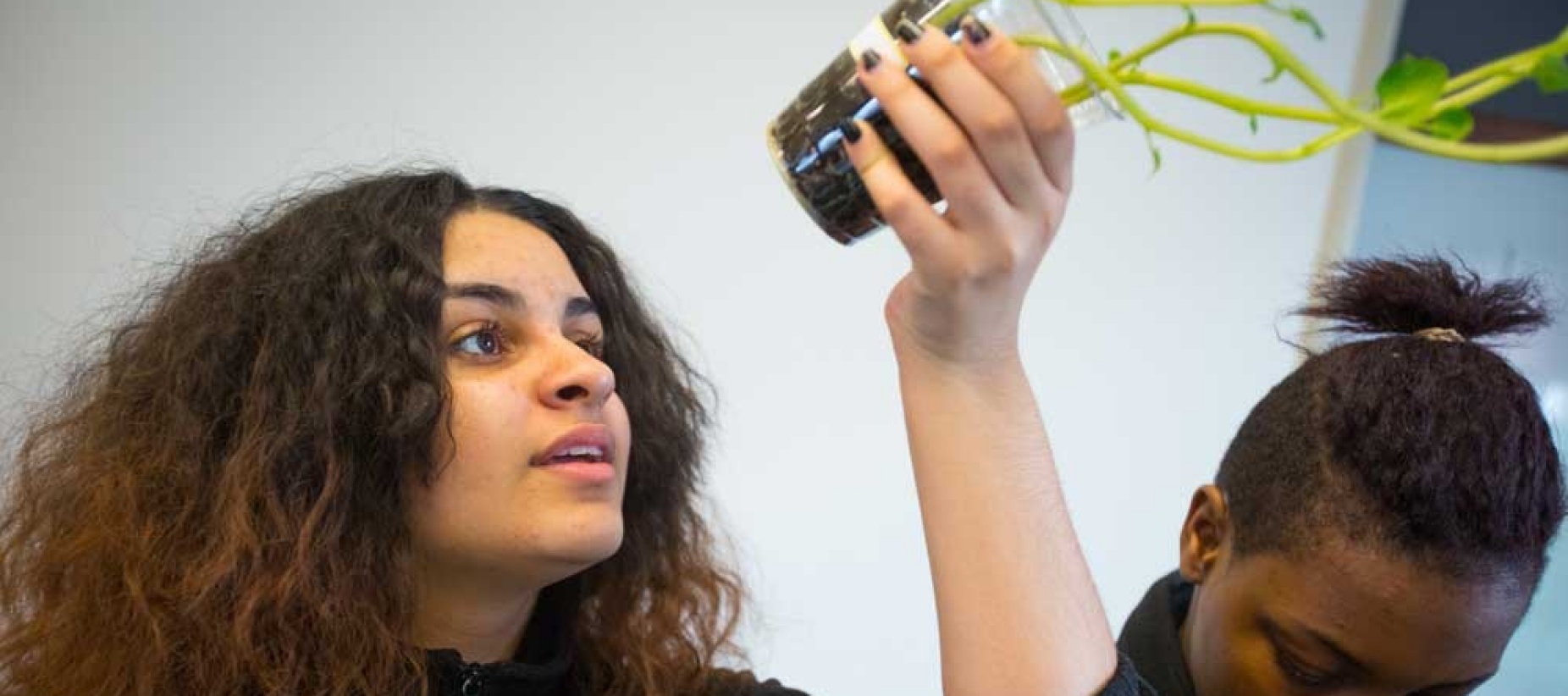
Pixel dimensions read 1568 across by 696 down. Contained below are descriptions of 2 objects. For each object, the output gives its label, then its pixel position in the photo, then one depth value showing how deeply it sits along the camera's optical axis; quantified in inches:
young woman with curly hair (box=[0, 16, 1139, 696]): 38.0
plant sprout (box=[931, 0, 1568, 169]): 15.1
